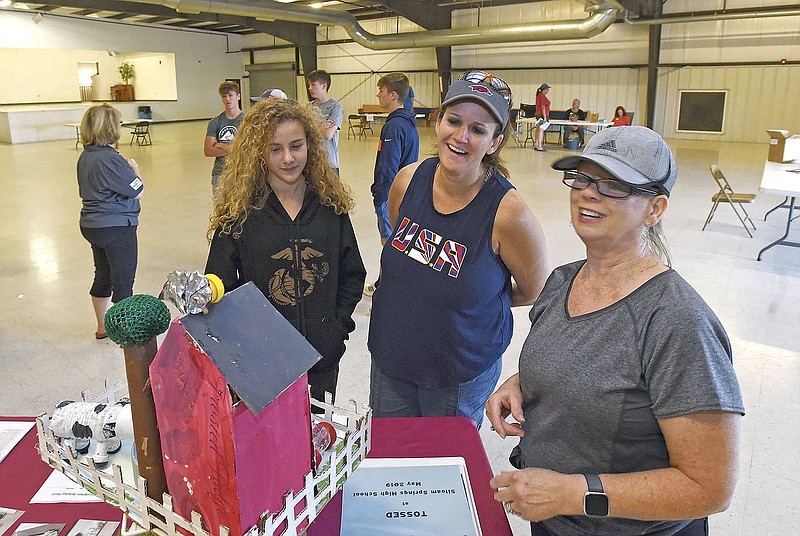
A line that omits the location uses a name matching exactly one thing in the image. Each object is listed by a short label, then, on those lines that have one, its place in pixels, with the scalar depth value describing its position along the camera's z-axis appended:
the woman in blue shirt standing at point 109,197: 3.40
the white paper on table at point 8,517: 1.07
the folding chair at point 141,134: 15.55
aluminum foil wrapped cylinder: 0.70
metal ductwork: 13.41
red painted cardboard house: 0.69
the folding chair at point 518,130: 15.12
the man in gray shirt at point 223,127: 4.84
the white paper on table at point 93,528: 1.05
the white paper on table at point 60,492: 1.16
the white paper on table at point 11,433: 1.33
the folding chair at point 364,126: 17.47
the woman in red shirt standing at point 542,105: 13.93
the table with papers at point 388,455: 1.12
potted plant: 23.02
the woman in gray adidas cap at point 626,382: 0.96
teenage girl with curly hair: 1.79
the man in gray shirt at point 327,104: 5.19
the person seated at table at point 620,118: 12.02
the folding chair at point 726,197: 6.33
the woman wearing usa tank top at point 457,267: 1.64
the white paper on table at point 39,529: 1.05
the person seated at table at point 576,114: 14.20
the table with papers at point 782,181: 5.14
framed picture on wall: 15.25
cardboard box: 6.87
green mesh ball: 0.74
